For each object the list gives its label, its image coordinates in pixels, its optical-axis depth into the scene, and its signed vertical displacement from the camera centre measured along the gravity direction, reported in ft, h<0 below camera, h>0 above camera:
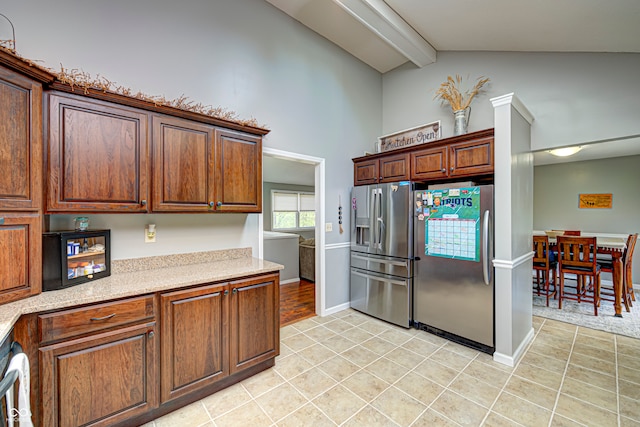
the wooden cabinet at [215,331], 5.97 -2.88
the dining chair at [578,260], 11.83 -2.22
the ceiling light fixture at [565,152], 13.12 +2.95
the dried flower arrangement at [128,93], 5.37 +2.92
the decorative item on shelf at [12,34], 5.65 +3.80
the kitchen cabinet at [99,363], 4.70 -2.80
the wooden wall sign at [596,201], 17.01 +0.66
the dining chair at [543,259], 13.03 -2.33
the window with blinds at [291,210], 27.11 +0.29
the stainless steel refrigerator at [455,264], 8.48 -1.77
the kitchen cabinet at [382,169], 11.03 +1.86
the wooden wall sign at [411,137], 11.46 +3.38
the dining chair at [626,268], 12.09 -2.66
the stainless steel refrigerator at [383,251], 10.26 -1.56
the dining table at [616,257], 11.53 -2.05
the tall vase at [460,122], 10.17 +3.39
